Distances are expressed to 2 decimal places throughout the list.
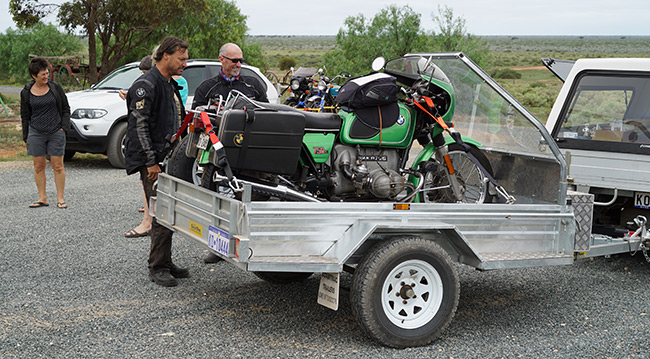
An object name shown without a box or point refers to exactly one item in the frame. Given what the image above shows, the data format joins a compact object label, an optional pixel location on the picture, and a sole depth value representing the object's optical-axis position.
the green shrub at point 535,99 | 25.78
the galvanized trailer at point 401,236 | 4.30
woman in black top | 8.80
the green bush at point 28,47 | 39.31
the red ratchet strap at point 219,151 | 4.63
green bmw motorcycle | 4.93
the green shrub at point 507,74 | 47.45
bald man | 6.54
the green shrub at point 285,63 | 59.72
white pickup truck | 6.42
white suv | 11.85
